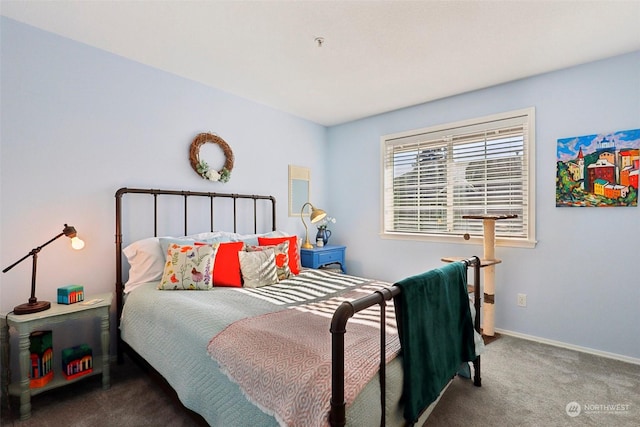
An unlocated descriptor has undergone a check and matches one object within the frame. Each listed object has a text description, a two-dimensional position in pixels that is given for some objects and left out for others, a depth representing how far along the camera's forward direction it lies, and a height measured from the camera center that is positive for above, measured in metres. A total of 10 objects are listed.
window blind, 3.07 +0.35
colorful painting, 2.52 +0.33
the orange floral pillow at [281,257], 2.74 -0.40
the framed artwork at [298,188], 4.11 +0.32
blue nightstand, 3.79 -0.56
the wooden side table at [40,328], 1.85 -0.77
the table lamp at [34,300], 1.93 -0.55
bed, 1.18 -0.59
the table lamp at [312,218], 3.70 -0.08
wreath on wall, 3.06 +0.52
